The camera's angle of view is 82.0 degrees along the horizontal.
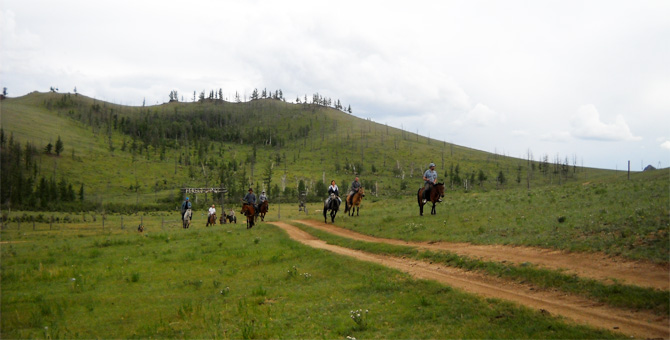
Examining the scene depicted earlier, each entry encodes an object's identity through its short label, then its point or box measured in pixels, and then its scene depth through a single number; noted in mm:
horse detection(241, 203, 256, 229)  32562
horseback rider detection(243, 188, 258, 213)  32781
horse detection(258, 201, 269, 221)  37562
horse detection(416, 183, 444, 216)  24030
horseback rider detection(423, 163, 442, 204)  24536
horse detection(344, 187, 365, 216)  31580
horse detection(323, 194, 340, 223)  30594
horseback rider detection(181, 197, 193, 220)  38703
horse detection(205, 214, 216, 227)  42888
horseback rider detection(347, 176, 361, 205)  31281
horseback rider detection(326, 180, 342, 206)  30550
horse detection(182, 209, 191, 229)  39434
